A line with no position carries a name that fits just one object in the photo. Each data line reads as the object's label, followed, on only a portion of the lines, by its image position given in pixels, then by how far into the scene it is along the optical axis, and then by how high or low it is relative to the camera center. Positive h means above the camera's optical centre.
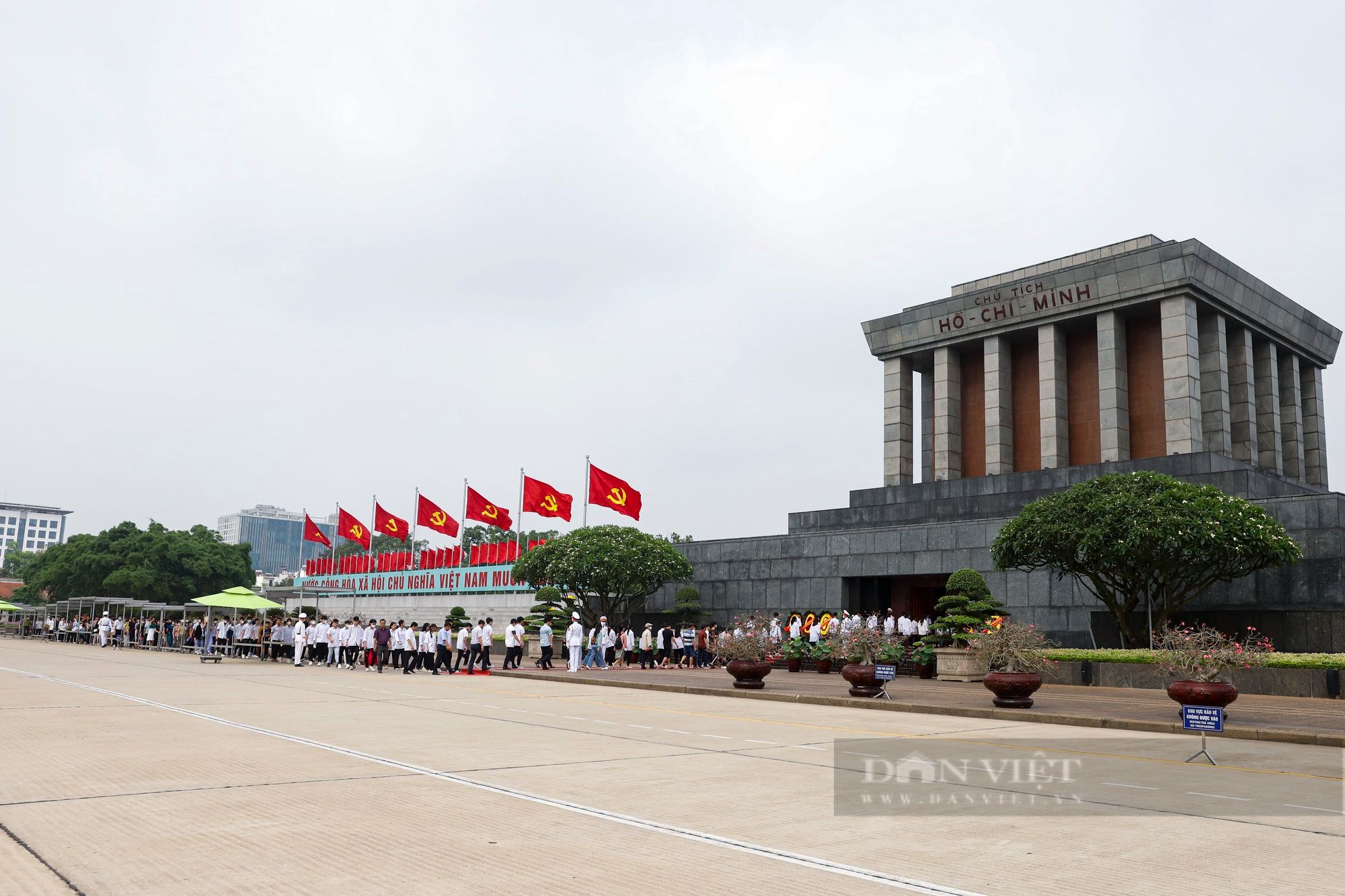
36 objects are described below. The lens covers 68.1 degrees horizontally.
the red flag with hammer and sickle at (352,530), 58.88 +3.20
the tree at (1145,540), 24.25 +1.58
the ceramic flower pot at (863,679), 20.53 -1.70
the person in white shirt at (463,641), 31.53 -1.80
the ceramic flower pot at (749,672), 22.98 -1.82
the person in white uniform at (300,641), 33.83 -2.00
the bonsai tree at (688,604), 42.41 -0.55
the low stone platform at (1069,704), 15.40 -2.01
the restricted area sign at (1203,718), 11.83 -1.35
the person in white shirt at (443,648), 30.05 -1.89
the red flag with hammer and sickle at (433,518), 55.56 +3.68
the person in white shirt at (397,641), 31.03 -1.77
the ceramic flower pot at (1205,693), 14.02 -1.24
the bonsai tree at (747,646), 23.47 -1.25
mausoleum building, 35.97 +7.80
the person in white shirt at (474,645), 30.48 -1.80
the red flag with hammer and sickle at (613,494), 44.94 +4.30
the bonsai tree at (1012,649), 20.03 -1.00
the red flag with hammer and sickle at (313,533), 59.50 +2.94
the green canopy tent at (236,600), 33.97 -0.72
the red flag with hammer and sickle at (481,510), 52.47 +3.99
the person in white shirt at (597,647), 33.00 -1.92
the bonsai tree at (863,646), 20.95 -1.05
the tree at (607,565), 39.41 +0.98
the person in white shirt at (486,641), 30.83 -1.67
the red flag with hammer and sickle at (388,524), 61.16 +3.65
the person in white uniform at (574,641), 30.20 -1.58
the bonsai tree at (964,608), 27.95 -0.26
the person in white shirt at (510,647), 31.81 -1.92
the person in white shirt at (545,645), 31.30 -1.78
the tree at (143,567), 77.69 +0.90
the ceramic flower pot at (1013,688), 18.19 -1.60
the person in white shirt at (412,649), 30.89 -2.02
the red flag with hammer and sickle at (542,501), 49.47 +4.31
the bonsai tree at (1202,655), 14.62 -0.77
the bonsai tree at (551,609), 42.78 -0.93
